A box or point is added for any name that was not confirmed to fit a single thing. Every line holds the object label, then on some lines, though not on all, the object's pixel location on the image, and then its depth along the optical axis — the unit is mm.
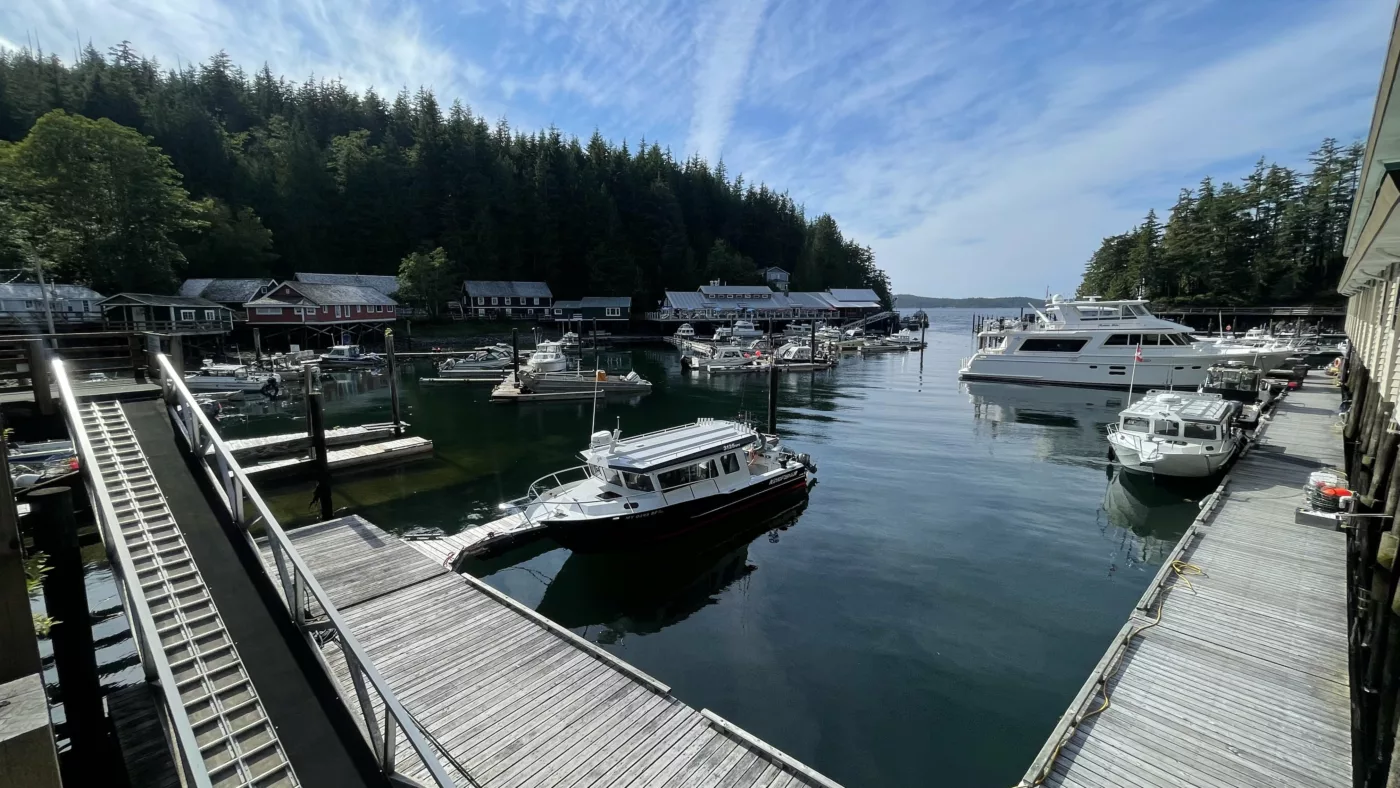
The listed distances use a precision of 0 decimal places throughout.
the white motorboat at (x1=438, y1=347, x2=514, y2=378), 49562
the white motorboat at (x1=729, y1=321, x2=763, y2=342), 78919
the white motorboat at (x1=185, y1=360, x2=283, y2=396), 38938
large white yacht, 41344
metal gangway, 4941
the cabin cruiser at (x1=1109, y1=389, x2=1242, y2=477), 20375
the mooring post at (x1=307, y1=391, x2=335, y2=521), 17375
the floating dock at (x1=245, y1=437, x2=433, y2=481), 18703
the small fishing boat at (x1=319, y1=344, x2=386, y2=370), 52281
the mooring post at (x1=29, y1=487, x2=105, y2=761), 6848
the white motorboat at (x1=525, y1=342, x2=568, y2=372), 44156
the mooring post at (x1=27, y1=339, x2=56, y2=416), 8359
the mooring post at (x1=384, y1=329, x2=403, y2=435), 27984
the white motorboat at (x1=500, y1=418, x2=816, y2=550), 15406
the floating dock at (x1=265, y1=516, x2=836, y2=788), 7496
